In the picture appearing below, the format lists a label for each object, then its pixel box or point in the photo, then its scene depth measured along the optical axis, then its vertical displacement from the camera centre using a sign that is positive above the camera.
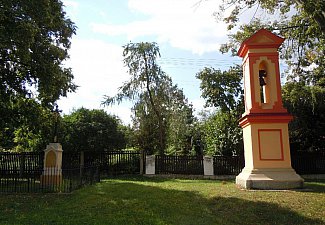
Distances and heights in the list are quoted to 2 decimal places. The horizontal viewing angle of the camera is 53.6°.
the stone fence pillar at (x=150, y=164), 20.72 -0.51
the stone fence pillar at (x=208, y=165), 20.08 -0.66
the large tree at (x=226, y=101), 23.23 +3.92
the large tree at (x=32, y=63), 11.71 +4.27
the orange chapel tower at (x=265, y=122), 11.55 +1.18
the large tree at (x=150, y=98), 24.69 +4.55
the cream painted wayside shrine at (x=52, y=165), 15.37 -0.33
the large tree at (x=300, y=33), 9.36 +4.54
